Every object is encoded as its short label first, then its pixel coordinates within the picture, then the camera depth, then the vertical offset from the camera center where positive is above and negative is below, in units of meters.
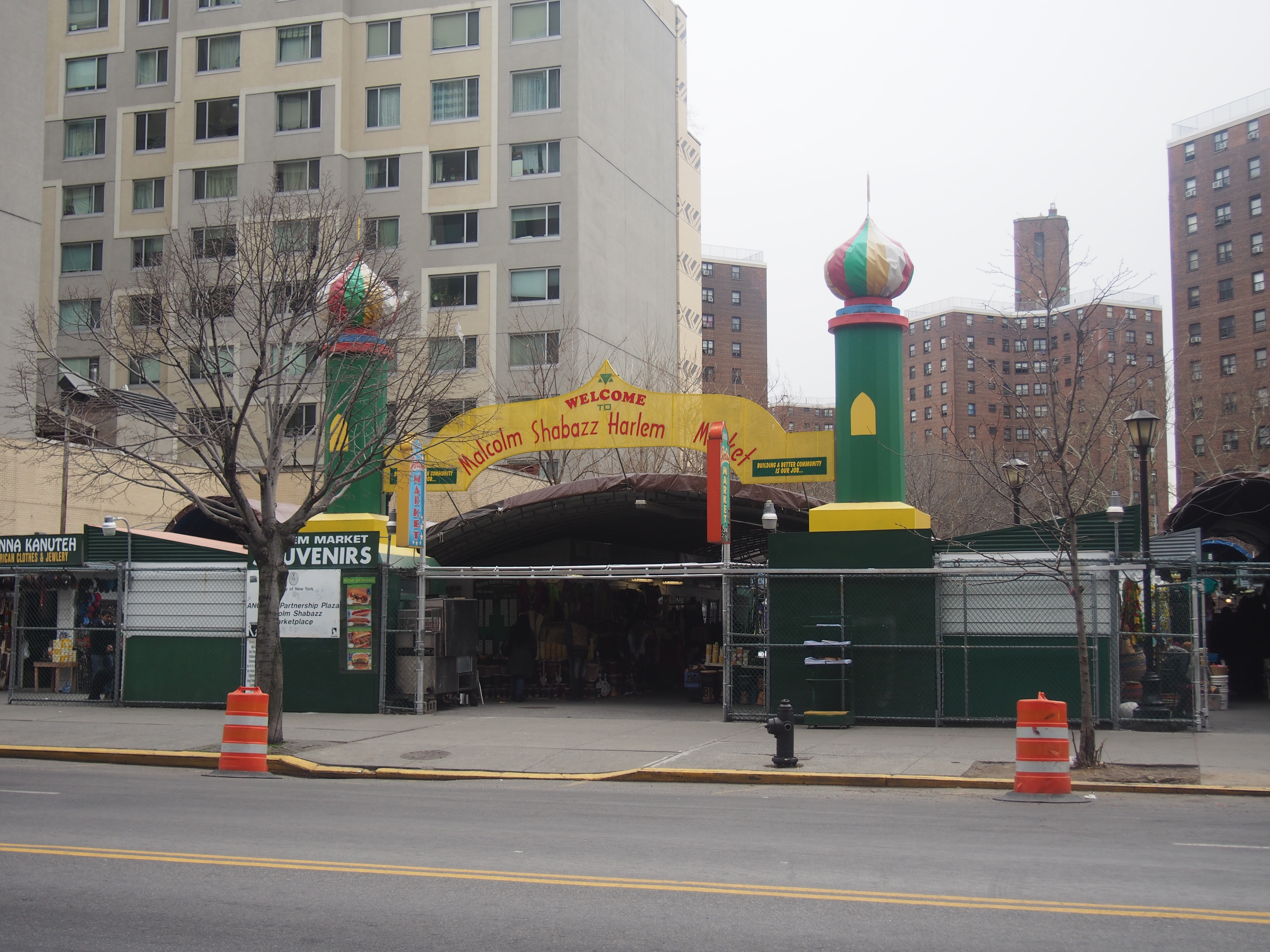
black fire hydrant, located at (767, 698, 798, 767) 14.01 -1.76
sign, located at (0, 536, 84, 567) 21.83 +0.51
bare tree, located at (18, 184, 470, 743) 16.38 +3.62
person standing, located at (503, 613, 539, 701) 23.17 -1.44
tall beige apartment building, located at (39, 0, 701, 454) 48.66 +18.49
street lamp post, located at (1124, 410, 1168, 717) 17.17 +0.63
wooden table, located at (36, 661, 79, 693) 22.98 -1.74
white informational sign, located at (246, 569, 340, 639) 20.59 -0.42
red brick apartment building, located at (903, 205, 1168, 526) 89.12 +20.77
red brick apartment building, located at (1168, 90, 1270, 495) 77.12 +20.88
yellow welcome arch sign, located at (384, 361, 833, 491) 19.84 +2.57
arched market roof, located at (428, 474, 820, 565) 21.19 +1.21
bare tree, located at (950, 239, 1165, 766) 13.77 +2.47
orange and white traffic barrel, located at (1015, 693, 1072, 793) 11.98 -1.63
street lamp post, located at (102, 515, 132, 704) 21.42 -0.60
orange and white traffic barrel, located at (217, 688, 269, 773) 13.97 -1.79
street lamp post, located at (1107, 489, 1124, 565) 16.44 +0.97
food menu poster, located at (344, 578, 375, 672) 20.28 -0.76
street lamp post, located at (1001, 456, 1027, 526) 19.89 +1.86
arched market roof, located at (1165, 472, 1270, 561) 21.88 +1.52
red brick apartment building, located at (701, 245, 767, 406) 110.88 +24.90
